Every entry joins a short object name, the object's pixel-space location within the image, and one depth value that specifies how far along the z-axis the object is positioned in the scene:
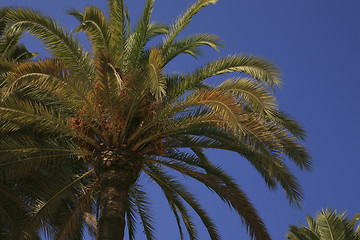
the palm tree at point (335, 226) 15.52
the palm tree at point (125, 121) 10.13
